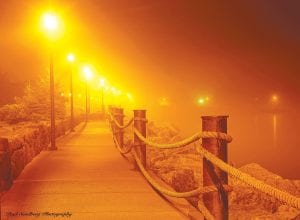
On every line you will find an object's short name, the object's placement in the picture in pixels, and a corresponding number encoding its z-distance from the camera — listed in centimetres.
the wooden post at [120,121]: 1264
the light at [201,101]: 18938
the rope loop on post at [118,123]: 973
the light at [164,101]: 18750
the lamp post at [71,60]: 2302
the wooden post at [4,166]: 634
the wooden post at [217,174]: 419
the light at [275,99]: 16558
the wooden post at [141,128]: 835
